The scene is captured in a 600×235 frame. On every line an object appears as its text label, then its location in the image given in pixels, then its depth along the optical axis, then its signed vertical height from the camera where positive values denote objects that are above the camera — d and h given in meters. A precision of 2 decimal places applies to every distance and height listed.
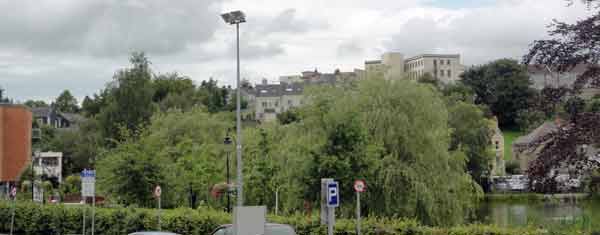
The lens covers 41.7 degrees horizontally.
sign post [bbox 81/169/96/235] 28.03 -1.71
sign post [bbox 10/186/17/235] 35.24 -3.48
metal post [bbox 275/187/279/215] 36.25 -2.90
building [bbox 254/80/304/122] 174.38 +8.84
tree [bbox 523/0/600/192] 13.82 +0.39
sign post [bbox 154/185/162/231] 28.38 -1.99
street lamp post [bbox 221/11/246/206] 24.56 +3.49
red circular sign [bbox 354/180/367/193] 20.36 -1.27
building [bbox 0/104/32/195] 49.06 -0.19
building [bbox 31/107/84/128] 149.00 +3.69
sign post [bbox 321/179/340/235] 19.12 -1.49
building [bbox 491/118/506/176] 106.66 -2.44
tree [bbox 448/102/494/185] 74.88 +0.27
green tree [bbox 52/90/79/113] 177.75 +7.78
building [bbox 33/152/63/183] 92.25 -3.21
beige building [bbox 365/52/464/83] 191.25 +18.14
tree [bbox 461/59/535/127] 126.94 +8.22
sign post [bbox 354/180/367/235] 20.33 -1.27
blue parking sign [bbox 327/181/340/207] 19.12 -1.44
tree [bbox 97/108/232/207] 36.88 -1.58
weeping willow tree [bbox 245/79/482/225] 30.56 -0.69
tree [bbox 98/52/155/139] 81.56 +3.70
